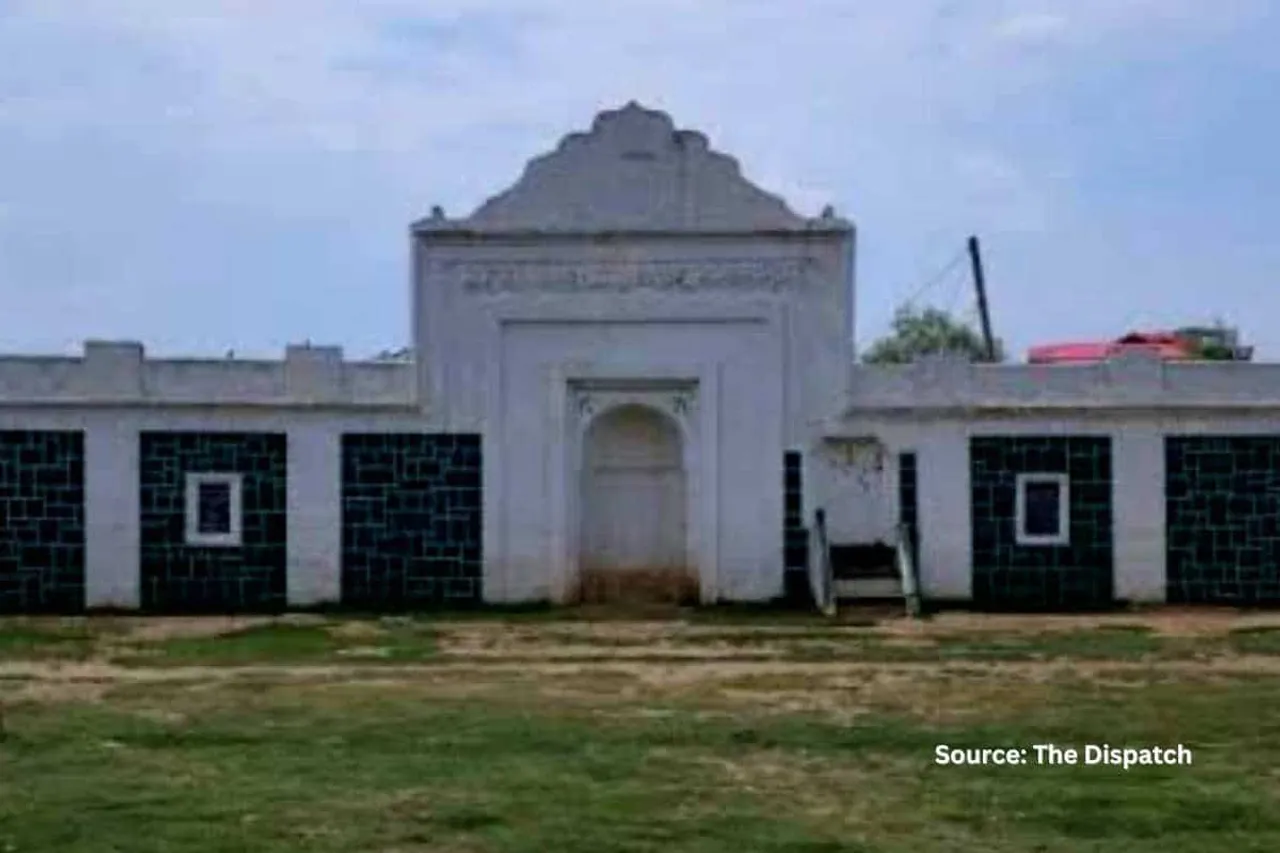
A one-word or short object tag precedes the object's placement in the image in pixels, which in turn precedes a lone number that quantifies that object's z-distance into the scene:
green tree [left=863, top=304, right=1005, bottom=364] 58.28
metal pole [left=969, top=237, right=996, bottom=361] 50.44
